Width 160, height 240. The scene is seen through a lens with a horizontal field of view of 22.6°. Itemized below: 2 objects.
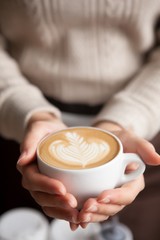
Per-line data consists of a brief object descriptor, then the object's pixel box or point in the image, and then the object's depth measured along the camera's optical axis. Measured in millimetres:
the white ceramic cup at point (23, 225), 873
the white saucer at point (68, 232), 884
